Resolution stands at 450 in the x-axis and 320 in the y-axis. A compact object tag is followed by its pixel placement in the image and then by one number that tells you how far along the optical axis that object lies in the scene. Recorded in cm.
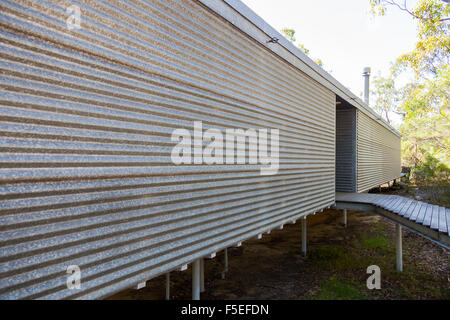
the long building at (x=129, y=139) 184
